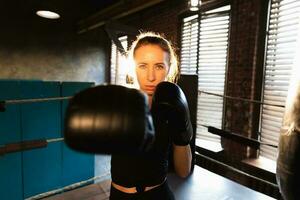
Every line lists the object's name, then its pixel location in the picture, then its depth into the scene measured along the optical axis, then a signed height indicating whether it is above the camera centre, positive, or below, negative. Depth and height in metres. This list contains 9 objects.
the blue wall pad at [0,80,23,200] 2.63 -0.73
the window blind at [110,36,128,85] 6.40 +0.33
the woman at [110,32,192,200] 1.02 -0.35
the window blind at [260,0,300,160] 2.65 +0.24
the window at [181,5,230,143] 3.48 +0.35
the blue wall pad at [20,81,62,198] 2.81 -0.71
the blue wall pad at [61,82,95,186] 3.14 -1.20
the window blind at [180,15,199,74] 3.95 +0.61
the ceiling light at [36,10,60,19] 4.29 +1.16
